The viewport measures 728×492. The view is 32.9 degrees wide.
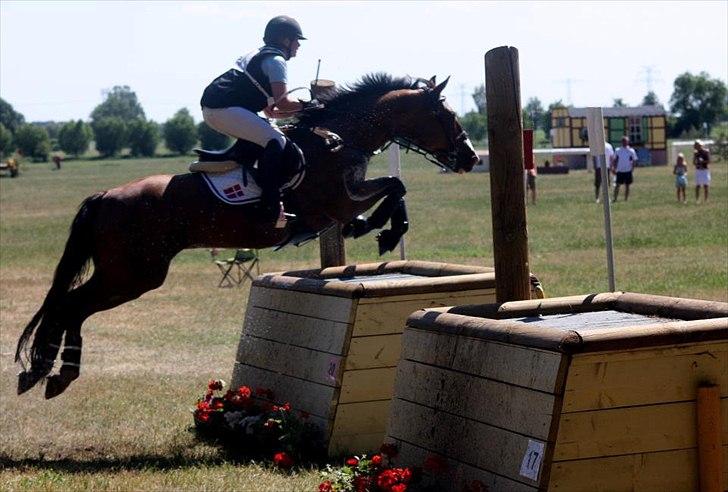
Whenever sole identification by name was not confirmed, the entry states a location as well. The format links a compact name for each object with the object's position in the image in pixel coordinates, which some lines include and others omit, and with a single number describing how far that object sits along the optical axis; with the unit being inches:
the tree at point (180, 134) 4690.0
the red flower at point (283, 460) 245.0
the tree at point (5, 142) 4725.6
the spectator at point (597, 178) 1197.7
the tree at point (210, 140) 3367.6
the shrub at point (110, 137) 4933.6
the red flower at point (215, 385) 300.0
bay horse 283.6
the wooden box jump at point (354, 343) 260.8
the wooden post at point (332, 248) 344.5
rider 287.9
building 2343.8
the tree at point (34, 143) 4692.4
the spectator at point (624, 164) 1177.4
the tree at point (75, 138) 5167.3
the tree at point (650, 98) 3725.4
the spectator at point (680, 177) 1135.0
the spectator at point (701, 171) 1137.4
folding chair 646.5
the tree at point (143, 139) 4766.2
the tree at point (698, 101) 3700.8
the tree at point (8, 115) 6476.4
